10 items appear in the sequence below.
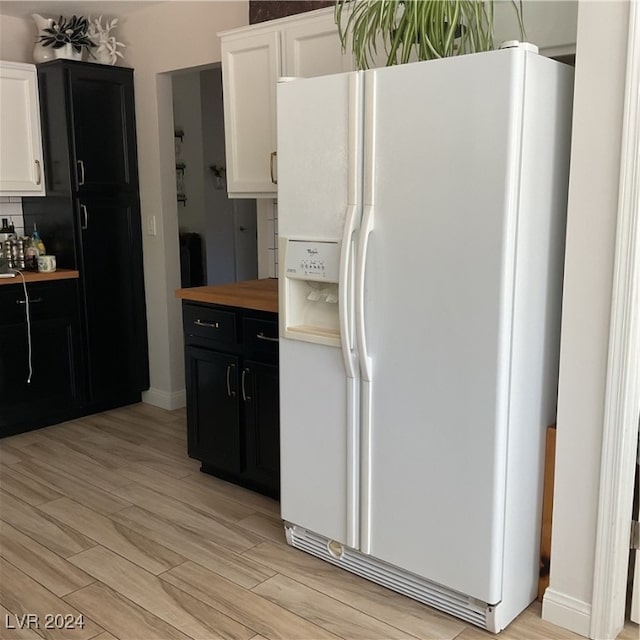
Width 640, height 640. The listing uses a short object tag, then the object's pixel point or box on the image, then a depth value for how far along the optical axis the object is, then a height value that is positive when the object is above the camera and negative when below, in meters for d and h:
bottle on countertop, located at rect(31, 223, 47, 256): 4.18 -0.27
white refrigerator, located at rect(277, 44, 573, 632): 2.03 -0.34
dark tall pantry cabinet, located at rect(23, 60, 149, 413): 4.07 -0.10
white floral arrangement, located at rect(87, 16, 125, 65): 4.19 +0.89
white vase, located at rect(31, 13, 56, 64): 4.03 +0.84
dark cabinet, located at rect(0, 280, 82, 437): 3.92 -0.90
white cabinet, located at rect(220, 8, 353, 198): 3.04 +0.54
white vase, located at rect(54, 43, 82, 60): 4.04 +0.81
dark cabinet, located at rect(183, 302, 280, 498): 3.06 -0.88
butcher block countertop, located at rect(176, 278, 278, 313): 3.04 -0.44
